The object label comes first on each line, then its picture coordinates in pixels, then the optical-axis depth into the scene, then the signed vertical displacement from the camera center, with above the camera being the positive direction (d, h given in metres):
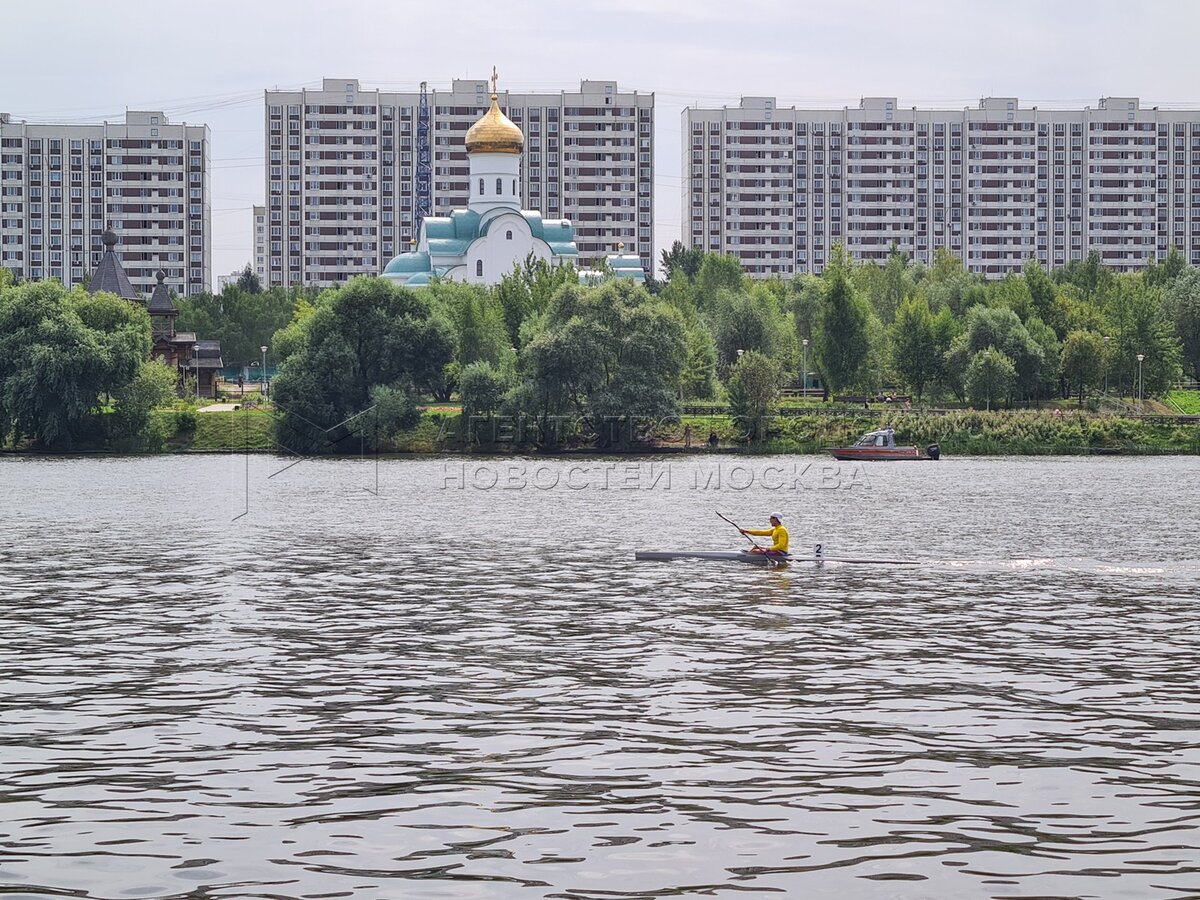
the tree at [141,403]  110.56 +1.89
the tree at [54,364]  105.44 +4.51
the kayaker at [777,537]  41.28 -2.81
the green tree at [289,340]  114.06 +7.17
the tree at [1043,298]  142.88 +12.68
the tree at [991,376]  123.88 +4.50
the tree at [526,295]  139.75 +12.47
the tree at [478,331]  132.65 +8.61
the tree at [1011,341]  128.38 +7.61
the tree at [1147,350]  132.00 +7.05
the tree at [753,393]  112.81 +2.82
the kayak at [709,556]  41.53 -3.36
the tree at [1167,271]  176.25 +18.64
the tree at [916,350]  134.62 +7.20
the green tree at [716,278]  187.12 +18.85
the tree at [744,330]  145.62 +9.54
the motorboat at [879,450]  105.75 -1.23
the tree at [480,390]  111.25 +2.93
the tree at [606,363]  108.50 +4.81
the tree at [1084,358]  129.00 +6.25
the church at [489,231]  184.88 +24.28
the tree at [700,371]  130.62 +5.18
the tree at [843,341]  135.50 +7.96
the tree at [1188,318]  143.38 +10.65
